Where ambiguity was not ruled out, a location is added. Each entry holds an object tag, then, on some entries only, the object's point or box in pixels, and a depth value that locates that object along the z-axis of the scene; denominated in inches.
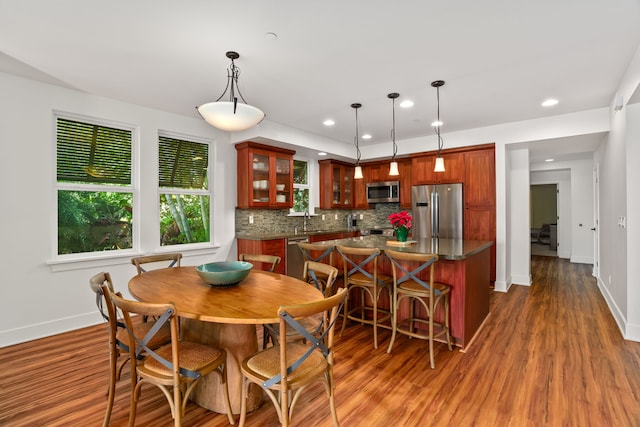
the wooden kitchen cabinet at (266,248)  184.4
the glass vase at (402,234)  139.6
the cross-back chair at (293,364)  58.3
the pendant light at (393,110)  140.6
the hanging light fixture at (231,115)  87.7
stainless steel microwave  247.3
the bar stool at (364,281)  118.0
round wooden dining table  67.6
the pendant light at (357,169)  154.3
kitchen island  114.7
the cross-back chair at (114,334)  71.7
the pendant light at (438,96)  126.5
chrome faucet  241.7
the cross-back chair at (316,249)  127.7
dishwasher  199.9
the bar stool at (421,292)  103.9
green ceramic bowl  83.0
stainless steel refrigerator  204.2
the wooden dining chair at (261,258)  113.4
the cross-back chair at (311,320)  81.6
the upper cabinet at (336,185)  251.4
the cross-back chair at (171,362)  60.3
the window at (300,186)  240.8
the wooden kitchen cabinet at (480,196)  195.2
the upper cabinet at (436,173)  207.0
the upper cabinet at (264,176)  189.9
